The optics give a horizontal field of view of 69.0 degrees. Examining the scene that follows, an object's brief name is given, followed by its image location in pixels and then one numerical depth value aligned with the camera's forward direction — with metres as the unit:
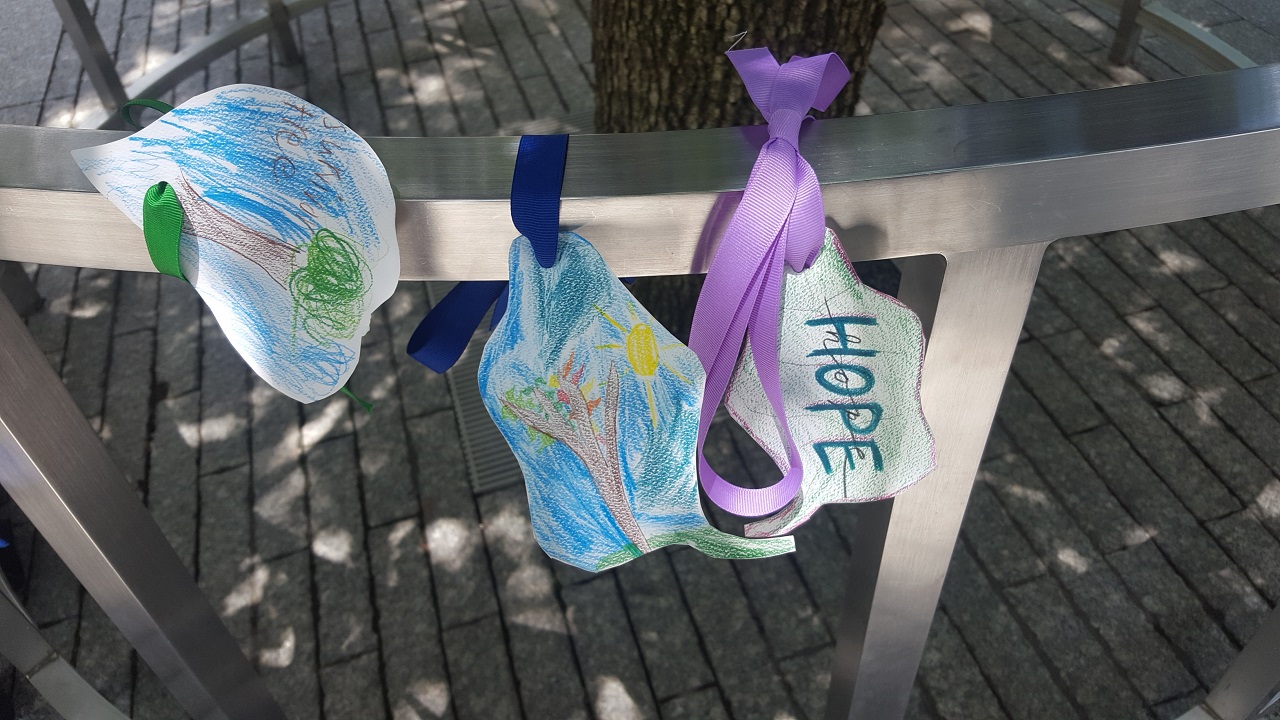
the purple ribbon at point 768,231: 0.79
